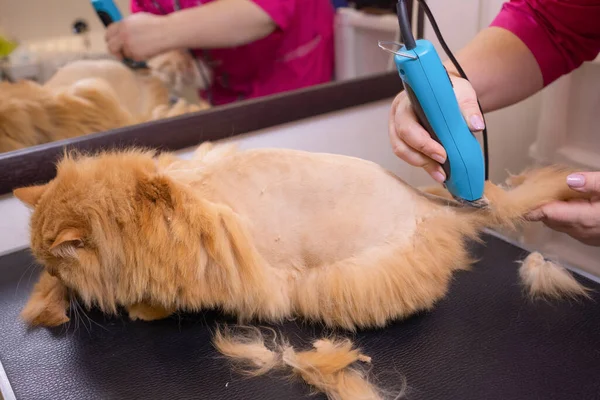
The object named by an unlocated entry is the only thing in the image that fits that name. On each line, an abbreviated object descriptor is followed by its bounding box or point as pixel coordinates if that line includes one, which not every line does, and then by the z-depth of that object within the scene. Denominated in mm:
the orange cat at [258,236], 608
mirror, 906
